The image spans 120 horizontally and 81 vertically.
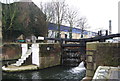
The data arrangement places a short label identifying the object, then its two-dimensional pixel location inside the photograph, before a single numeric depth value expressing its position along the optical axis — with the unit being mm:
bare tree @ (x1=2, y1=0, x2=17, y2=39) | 20247
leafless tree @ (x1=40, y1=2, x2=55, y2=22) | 22656
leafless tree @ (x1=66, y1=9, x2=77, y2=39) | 23797
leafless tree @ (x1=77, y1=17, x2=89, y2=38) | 30370
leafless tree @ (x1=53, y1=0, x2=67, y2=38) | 21469
